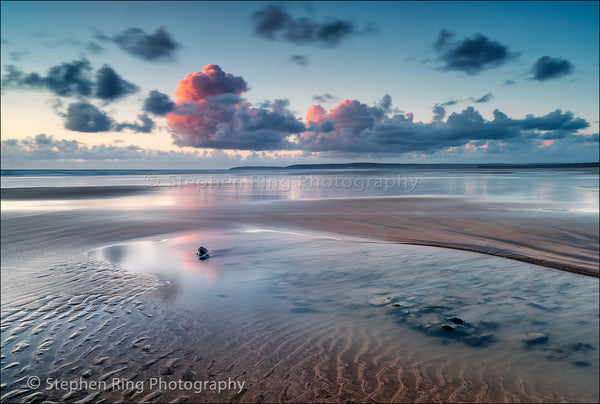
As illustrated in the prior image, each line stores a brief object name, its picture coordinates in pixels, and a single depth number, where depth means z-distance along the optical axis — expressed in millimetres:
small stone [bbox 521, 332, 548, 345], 4258
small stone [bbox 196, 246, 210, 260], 8150
